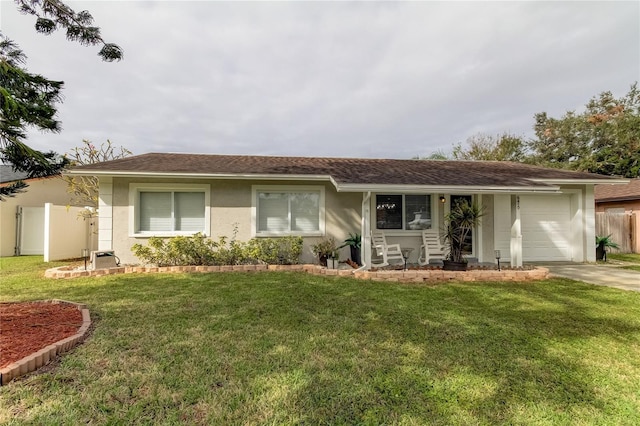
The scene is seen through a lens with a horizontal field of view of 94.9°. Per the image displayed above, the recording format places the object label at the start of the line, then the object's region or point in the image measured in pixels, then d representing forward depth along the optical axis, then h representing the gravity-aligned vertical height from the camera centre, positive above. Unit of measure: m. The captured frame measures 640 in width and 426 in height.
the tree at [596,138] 25.84 +8.09
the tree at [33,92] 2.97 +1.47
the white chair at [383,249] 8.96 -0.91
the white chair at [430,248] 9.48 -0.90
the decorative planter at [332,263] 8.66 -1.25
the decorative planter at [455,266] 8.34 -1.29
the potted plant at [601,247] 10.77 -0.99
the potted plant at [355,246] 9.26 -0.81
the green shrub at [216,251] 8.73 -0.91
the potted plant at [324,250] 9.18 -0.92
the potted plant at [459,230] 8.36 -0.27
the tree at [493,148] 30.16 +7.59
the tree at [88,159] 13.04 +3.00
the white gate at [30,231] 12.95 -0.42
